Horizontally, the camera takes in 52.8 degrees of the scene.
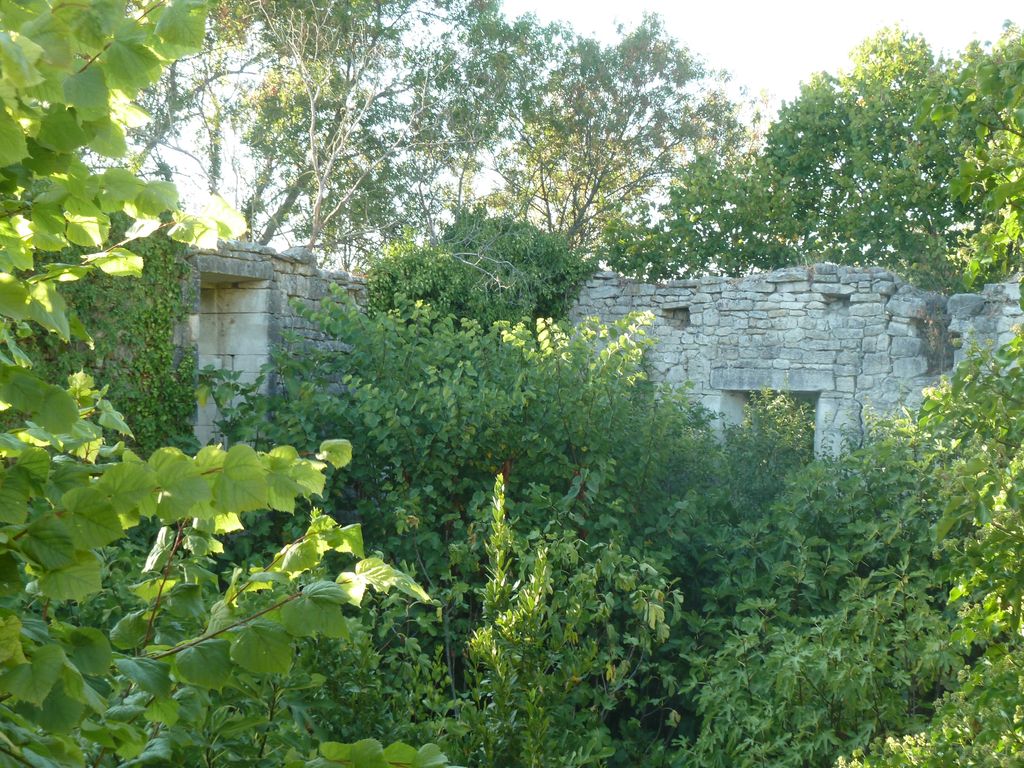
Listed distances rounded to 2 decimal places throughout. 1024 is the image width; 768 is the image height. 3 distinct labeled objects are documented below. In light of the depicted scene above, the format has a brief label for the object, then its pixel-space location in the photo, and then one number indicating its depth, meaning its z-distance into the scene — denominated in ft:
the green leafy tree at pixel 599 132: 62.08
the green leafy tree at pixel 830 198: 44.73
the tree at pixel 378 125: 52.24
